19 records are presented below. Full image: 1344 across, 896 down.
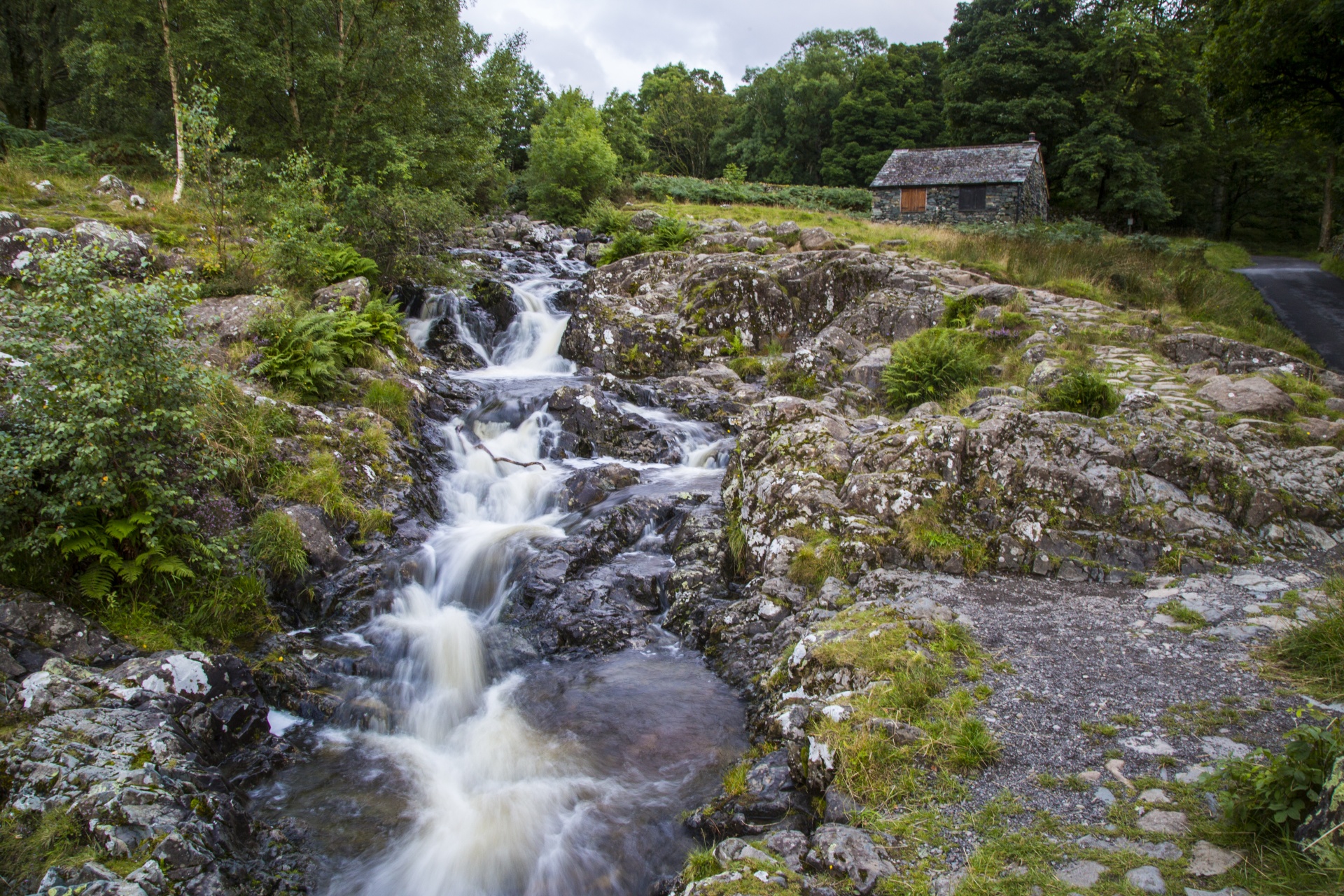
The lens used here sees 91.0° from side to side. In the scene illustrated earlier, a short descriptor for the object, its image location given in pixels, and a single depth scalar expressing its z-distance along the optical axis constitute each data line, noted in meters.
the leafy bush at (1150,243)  23.23
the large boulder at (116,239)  12.46
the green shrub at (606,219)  26.03
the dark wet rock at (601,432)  13.04
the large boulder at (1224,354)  10.78
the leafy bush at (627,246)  21.97
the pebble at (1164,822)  3.66
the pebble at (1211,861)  3.31
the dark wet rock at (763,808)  4.95
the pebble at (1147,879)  3.30
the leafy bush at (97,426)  6.18
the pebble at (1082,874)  3.45
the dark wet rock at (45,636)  5.68
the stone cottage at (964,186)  35.50
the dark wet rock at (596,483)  11.10
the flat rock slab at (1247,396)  9.12
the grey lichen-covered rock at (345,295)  13.02
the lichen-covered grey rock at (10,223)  12.45
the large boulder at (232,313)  11.25
